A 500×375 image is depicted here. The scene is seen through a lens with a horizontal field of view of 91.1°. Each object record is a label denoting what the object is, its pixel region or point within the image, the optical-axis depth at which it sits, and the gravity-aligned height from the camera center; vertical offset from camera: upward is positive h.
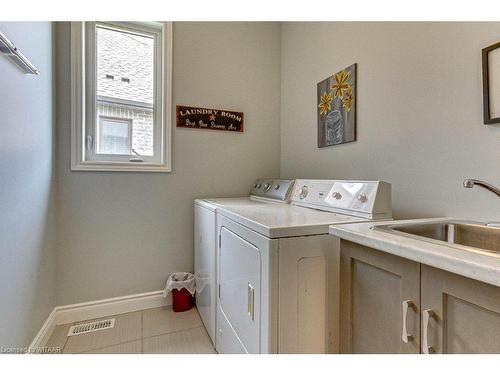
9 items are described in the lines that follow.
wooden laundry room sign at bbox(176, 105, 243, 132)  2.24 +0.66
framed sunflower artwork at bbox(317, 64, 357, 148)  1.72 +0.61
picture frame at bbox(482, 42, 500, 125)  1.02 +0.45
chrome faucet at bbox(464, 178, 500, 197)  0.89 +0.02
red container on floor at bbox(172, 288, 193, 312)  2.11 -0.96
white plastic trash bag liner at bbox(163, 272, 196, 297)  2.09 -0.81
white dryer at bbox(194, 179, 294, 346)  1.64 -0.35
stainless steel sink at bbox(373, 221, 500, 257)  0.95 -0.18
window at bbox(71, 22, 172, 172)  1.95 +0.79
